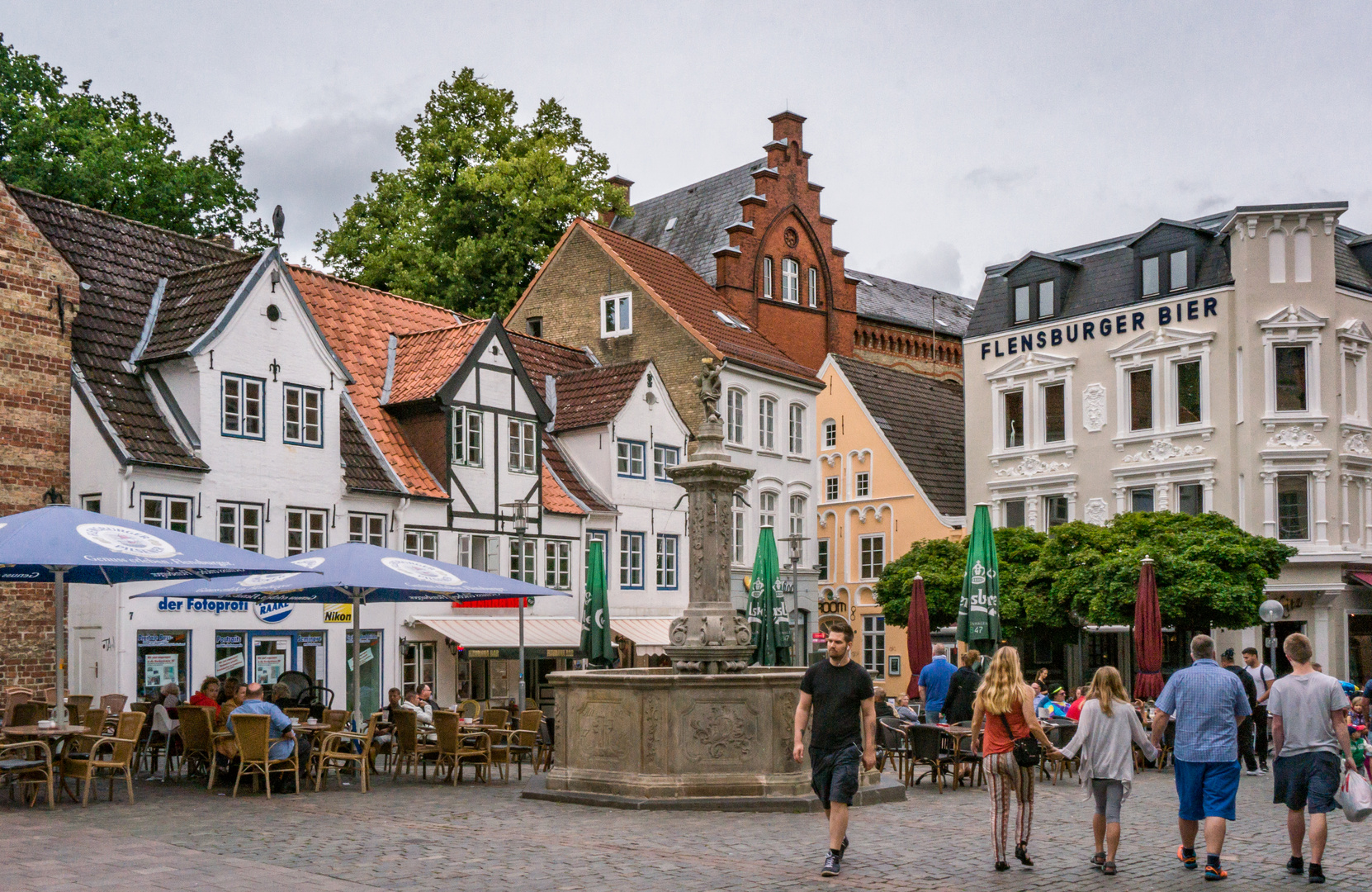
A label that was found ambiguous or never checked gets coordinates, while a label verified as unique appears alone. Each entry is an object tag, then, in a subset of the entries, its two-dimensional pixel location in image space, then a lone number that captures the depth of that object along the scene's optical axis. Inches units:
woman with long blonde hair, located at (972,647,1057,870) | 450.0
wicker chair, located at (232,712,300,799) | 638.5
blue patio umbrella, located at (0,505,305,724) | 604.7
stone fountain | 599.8
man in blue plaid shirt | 433.4
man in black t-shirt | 430.0
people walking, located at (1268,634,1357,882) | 436.1
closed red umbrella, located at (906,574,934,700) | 1151.6
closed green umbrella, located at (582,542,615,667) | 1056.2
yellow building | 1754.4
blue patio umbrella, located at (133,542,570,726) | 724.7
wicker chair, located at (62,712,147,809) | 597.0
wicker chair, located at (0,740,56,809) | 582.6
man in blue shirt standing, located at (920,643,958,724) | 829.2
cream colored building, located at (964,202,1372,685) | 1461.6
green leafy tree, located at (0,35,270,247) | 1365.7
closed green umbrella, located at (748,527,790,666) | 1143.0
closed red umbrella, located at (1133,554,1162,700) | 1015.0
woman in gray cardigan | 449.1
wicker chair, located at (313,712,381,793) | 673.0
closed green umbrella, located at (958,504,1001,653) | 991.6
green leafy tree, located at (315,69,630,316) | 1672.0
